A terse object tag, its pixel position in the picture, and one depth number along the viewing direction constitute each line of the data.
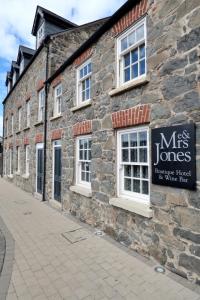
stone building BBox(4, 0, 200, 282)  3.75
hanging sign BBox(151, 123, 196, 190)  3.68
